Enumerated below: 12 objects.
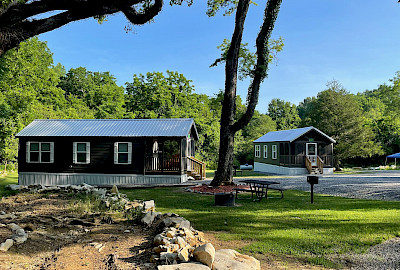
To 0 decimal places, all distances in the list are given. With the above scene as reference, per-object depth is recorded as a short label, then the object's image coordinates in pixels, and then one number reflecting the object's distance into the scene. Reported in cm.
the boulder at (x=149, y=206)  840
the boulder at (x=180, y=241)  442
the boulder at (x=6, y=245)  444
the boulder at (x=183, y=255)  400
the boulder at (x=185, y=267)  374
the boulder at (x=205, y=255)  394
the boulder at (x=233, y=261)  399
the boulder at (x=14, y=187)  1309
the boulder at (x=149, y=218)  644
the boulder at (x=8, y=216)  672
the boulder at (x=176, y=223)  557
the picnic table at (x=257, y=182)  1080
